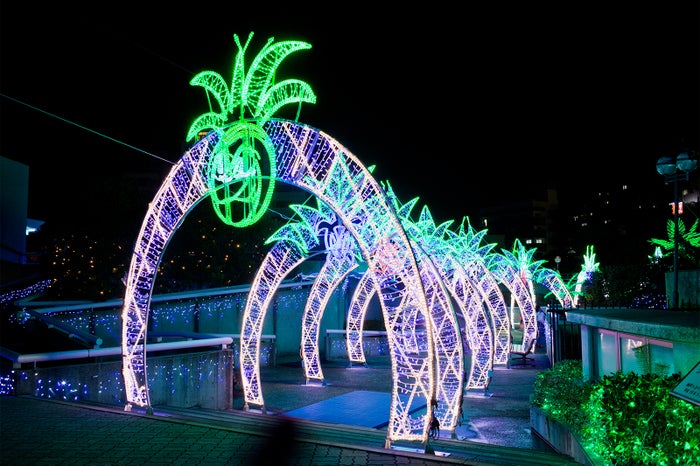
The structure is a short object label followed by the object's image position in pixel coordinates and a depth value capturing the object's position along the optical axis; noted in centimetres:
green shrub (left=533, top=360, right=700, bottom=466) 490
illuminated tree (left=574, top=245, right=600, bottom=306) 2791
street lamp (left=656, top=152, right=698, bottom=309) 1014
